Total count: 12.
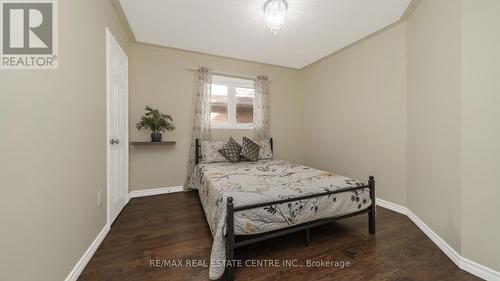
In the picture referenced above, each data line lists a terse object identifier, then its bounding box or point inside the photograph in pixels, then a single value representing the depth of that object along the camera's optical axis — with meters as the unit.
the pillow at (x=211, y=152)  3.28
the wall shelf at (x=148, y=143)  3.02
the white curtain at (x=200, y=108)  3.54
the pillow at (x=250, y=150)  3.34
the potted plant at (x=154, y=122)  3.13
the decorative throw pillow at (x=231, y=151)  3.26
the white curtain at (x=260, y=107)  4.07
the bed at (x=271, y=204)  1.44
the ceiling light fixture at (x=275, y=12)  2.13
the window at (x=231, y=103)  3.82
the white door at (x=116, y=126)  2.14
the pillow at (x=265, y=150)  3.68
